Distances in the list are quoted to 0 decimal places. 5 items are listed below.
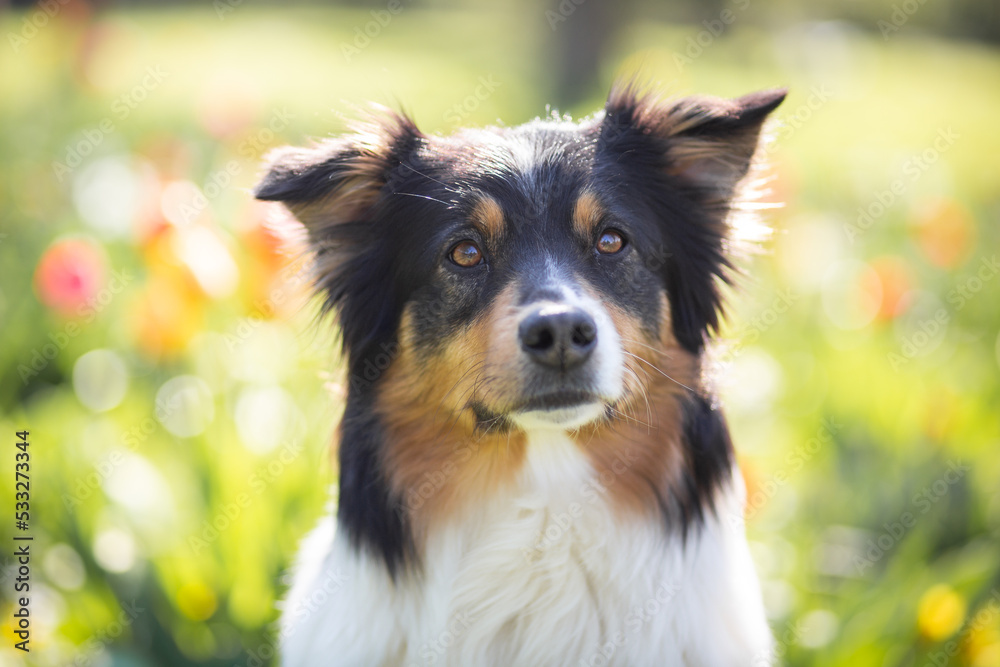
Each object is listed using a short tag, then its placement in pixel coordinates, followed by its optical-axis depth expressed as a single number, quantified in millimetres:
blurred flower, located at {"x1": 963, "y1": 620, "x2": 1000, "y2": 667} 3070
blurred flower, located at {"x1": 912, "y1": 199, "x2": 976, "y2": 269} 4984
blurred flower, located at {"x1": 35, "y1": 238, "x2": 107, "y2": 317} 3861
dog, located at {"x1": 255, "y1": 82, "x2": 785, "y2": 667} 2678
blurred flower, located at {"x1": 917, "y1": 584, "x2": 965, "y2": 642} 2969
